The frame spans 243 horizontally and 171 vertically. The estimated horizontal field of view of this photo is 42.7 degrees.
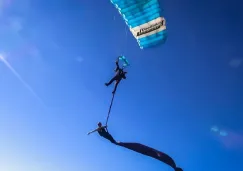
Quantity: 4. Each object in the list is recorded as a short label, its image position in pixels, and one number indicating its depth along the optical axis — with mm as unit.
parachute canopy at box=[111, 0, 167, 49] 15133
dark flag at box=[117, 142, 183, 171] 10992
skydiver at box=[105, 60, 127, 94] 14086
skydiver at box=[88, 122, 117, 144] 10970
